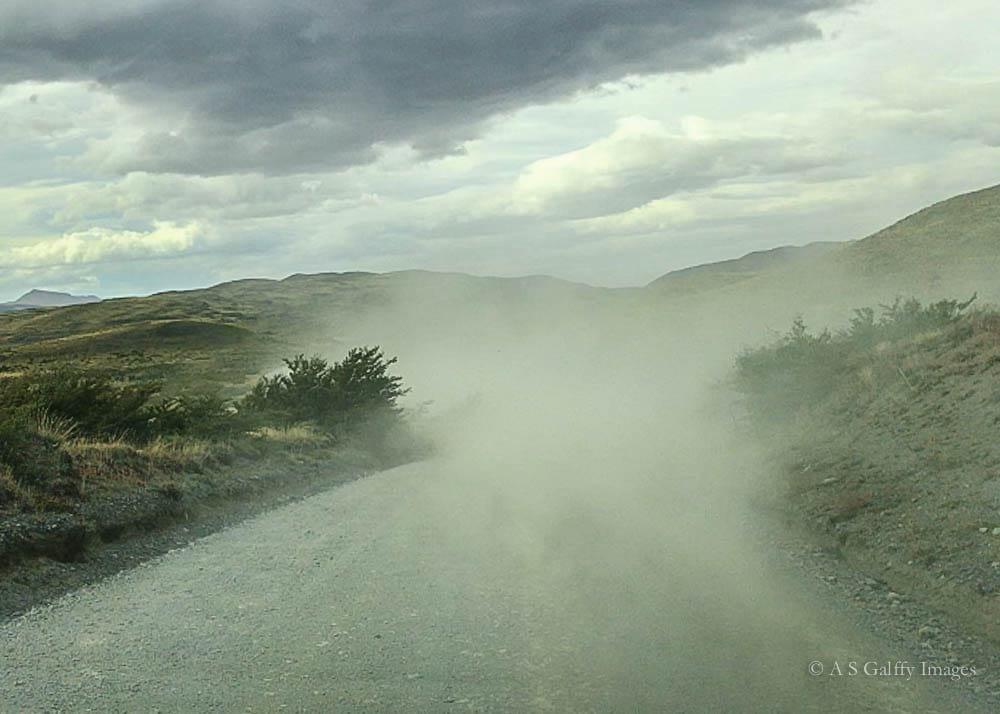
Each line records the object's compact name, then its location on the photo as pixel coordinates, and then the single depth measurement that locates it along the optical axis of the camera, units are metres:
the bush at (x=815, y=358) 23.95
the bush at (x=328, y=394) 28.81
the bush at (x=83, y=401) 19.53
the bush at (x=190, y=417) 21.98
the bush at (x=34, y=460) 14.64
